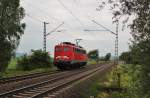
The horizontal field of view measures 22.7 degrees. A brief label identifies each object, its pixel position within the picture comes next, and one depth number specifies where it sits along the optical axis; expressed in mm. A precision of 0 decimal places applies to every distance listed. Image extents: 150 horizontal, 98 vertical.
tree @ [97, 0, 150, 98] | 11688
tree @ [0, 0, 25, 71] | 36656
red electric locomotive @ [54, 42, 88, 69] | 44344
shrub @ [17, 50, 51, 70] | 47500
